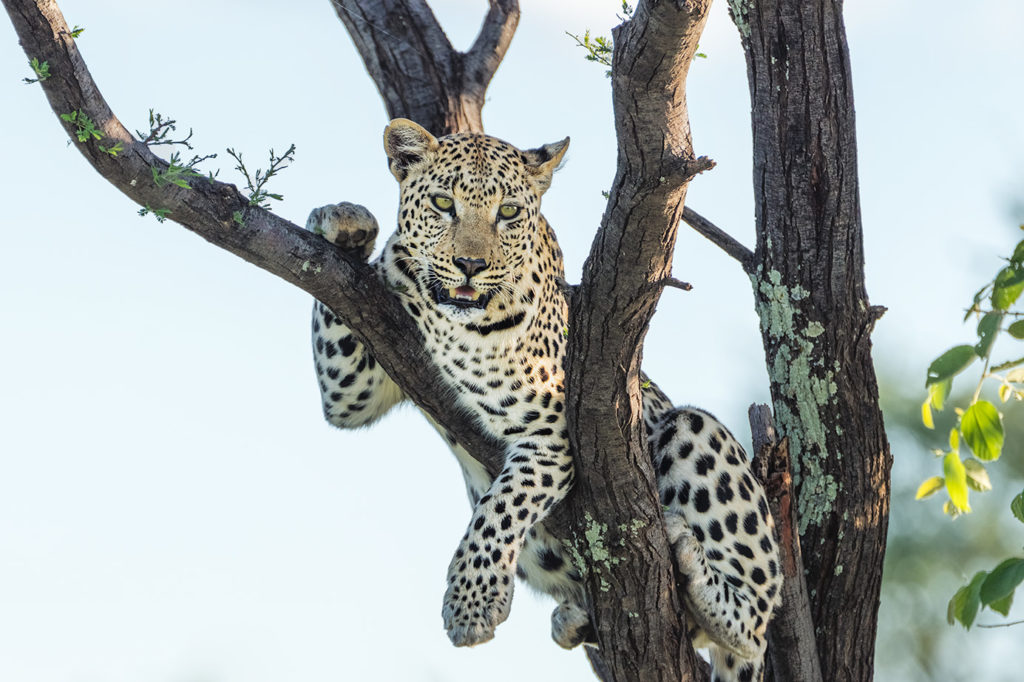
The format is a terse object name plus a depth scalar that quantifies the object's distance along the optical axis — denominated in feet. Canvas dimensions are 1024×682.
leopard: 38.32
